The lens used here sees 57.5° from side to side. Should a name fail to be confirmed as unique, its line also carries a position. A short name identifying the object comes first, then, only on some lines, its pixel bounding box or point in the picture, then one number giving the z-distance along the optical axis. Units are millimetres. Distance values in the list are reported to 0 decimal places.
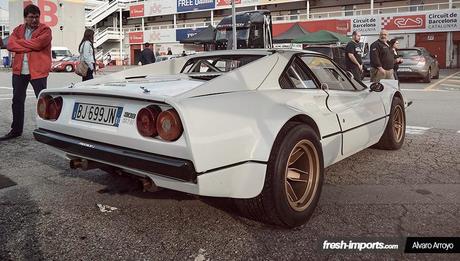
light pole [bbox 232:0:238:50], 13148
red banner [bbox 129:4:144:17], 48984
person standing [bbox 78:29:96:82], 7199
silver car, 14422
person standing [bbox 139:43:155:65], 12594
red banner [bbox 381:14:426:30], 30156
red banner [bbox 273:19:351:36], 32812
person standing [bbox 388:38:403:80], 8470
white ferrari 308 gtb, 2238
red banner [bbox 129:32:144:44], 46844
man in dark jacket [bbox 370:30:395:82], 7824
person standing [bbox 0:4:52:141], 5141
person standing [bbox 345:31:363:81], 8805
